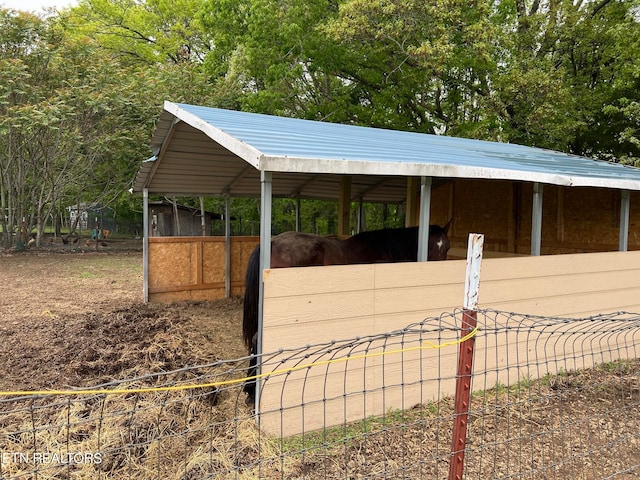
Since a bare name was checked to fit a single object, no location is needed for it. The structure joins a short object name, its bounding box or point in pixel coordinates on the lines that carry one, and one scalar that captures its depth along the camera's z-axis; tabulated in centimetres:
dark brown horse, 509
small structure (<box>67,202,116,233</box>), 2551
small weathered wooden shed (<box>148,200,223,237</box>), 1727
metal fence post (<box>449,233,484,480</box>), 210
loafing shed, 313
